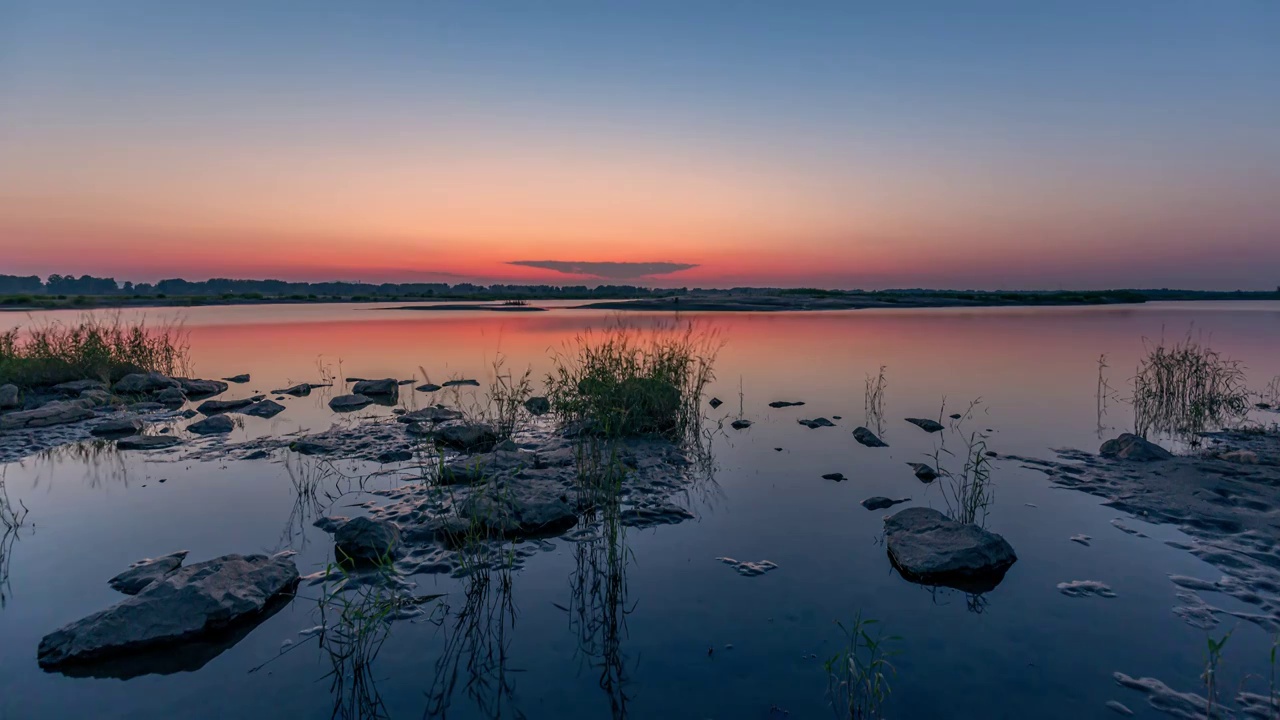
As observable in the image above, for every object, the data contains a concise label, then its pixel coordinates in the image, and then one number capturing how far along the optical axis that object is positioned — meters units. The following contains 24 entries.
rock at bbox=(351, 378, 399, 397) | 16.20
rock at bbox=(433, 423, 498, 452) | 10.62
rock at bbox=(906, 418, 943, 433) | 12.20
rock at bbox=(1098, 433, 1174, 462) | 9.51
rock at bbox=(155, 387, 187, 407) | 15.06
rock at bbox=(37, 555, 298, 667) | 4.67
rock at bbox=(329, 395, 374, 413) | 14.37
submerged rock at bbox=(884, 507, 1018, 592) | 6.00
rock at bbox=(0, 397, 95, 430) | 12.18
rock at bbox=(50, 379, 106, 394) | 15.52
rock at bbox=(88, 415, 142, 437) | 11.70
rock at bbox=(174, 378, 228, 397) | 16.53
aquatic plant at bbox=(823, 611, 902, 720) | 4.17
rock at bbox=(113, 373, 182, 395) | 15.69
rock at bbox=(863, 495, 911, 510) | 7.98
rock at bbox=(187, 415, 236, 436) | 12.00
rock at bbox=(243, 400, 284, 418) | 13.55
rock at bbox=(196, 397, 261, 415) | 13.87
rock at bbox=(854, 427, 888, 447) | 11.16
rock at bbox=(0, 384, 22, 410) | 13.62
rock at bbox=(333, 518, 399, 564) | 6.32
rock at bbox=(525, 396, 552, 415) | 13.64
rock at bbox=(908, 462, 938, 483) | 9.07
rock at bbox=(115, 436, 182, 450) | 10.83
